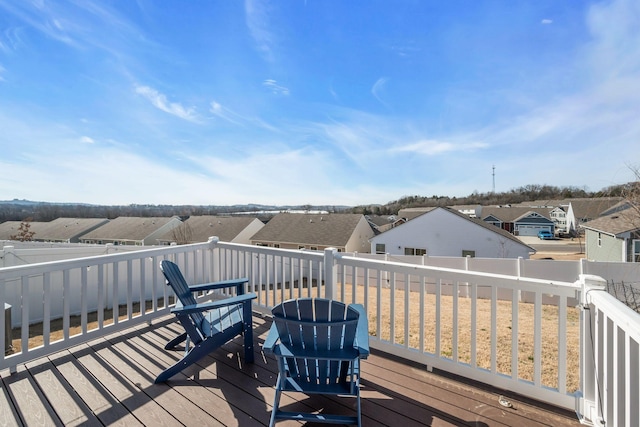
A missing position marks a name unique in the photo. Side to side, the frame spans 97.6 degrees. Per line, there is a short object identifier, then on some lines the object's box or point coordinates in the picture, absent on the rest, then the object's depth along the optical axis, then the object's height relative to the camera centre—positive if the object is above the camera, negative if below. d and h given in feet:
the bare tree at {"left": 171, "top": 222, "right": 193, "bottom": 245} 77.15 -4.38
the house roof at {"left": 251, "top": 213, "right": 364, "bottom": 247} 68.54 -2.88
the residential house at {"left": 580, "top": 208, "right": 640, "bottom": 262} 40.24 -3.87
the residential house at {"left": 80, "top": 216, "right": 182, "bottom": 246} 84.48 -3.98
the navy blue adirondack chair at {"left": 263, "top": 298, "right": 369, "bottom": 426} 5.81 -2.75
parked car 111.75 -6.49
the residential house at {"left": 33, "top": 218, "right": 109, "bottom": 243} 91.45 -3.70
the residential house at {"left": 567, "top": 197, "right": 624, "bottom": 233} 101.13 +2.30
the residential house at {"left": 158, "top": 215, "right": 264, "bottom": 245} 77.97 -3.32
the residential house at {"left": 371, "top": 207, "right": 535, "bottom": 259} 52.60 -4.04
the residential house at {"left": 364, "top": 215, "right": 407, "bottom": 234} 85.51 -1.02
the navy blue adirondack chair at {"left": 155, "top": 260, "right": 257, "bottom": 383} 7.68 -3.23
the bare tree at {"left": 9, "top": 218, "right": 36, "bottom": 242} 67.92 -3.88
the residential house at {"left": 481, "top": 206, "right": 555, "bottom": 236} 118.21 -0.53
